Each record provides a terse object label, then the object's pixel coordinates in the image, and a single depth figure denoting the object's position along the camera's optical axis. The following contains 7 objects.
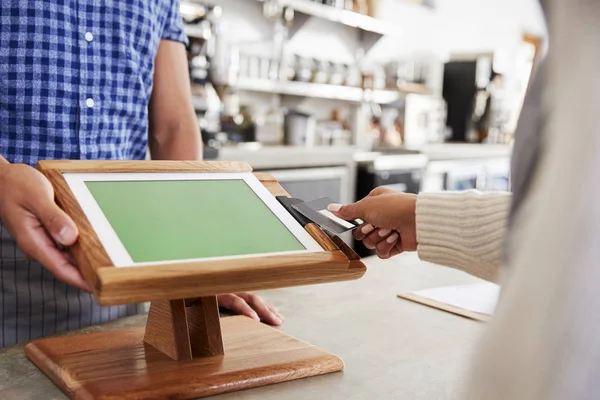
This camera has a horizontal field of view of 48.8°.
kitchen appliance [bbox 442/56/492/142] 6.00
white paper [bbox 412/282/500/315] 1.23
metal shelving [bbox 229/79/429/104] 4.24
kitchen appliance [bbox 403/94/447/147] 5.59
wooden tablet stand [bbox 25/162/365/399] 0.76
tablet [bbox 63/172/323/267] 0.74
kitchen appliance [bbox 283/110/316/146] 4.32
